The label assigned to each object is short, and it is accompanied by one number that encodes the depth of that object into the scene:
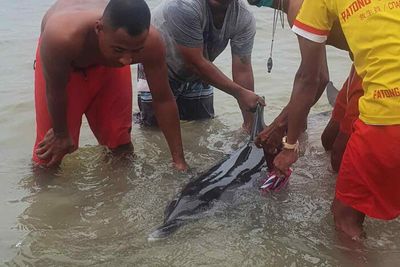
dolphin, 3.24
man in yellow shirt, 2.59
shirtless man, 3.19
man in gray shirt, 4.30
